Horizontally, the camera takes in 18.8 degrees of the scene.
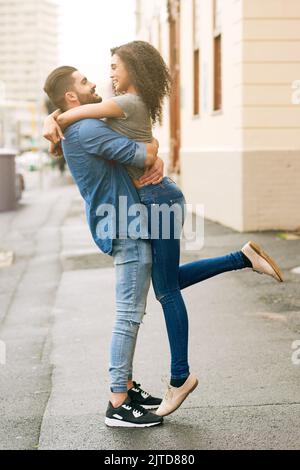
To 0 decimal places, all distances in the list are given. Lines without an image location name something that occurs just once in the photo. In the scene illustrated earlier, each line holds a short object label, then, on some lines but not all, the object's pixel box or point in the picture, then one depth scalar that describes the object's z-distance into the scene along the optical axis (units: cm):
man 436
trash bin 2008
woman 443
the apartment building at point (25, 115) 15404
